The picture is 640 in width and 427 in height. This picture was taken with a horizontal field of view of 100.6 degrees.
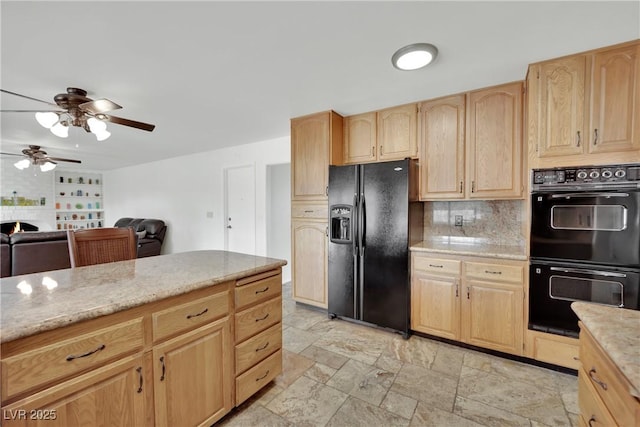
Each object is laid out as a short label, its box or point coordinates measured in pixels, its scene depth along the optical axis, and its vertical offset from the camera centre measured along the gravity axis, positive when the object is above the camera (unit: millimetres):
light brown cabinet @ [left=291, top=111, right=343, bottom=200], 2961 +651
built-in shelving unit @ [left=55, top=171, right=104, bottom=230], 6812 +239
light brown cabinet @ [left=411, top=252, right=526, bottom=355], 2105 -790
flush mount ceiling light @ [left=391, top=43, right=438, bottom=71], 1754 +1046
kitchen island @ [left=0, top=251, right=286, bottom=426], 868 -551
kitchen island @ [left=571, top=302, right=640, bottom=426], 670 -465
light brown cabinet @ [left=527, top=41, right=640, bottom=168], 1737 +692
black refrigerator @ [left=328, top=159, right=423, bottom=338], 2504 -309
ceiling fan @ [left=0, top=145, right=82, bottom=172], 4230 +824
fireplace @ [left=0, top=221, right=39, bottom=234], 5339 -357
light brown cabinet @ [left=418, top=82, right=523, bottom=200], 2252 +567
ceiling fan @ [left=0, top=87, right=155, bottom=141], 2209 +838
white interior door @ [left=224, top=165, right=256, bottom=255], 4512 -12
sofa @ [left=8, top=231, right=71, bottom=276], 3303 -546
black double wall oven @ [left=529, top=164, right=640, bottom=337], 1727 -243
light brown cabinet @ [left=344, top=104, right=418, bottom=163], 2707 +786
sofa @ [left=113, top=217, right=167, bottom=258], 5309 -555
